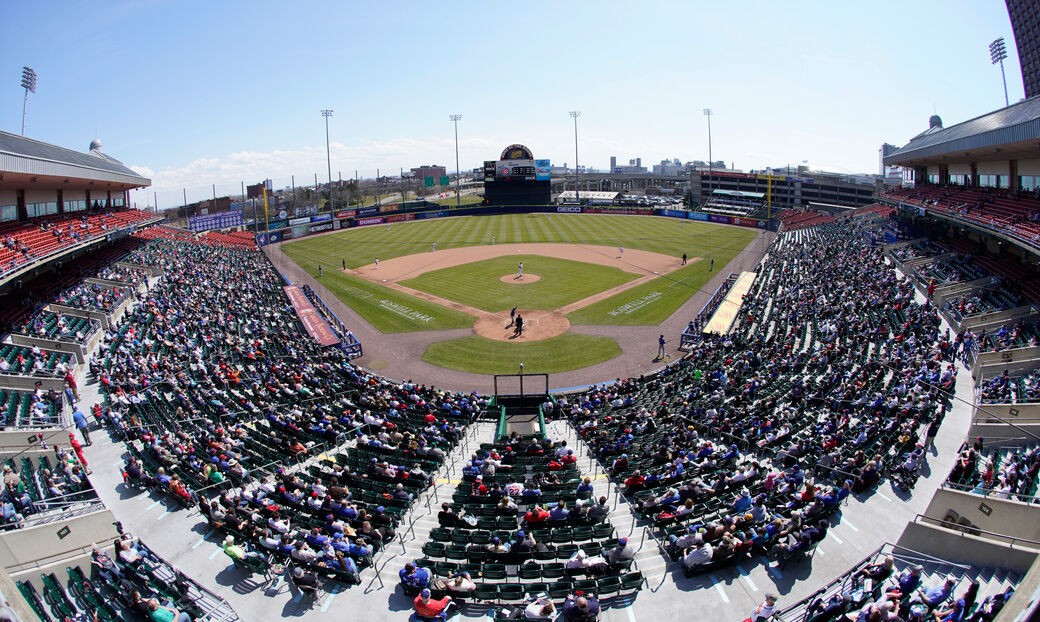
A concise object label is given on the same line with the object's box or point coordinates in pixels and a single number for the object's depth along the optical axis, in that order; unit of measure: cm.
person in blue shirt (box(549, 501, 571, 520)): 1205
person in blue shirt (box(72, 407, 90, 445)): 1664
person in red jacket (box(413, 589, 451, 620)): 926
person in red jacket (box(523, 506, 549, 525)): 1197
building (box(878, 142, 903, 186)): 10991
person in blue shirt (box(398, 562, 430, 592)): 980
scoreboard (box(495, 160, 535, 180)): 9430
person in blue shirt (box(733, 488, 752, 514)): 1193
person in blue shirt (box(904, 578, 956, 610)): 855
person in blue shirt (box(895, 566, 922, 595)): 893
